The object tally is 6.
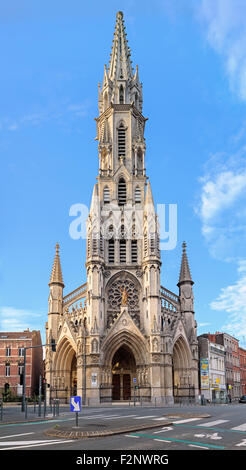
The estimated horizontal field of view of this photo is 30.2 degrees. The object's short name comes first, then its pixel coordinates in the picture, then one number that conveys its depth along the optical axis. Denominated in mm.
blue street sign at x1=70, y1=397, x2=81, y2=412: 15164
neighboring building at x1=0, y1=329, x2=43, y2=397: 59406
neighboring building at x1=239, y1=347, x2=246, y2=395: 80312
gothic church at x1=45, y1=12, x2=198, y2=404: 44531
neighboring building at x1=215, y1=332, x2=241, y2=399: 69438
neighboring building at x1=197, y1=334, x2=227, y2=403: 54875
